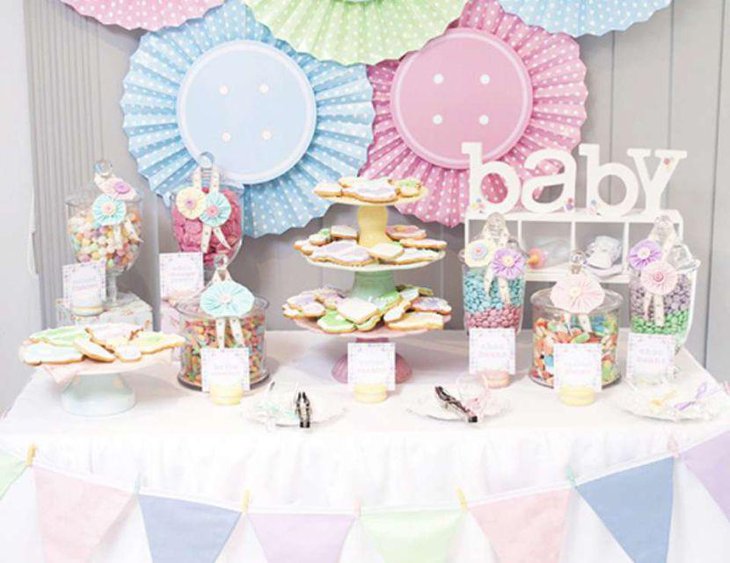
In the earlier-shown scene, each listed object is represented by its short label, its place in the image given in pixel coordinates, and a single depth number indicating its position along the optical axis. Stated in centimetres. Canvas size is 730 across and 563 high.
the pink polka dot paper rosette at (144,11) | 193
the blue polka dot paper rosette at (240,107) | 196
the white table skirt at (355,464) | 148
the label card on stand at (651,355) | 167
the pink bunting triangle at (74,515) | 144
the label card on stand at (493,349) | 169
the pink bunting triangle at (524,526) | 145
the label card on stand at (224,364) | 163
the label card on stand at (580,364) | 161
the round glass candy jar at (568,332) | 166
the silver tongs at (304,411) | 153
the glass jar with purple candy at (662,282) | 167
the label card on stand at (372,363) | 164
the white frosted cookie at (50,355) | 151
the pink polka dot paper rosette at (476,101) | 197
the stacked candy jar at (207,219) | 185
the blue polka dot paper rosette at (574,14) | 195
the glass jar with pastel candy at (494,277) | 171
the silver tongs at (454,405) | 155
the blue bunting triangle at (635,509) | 148
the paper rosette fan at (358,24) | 194
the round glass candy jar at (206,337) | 168
